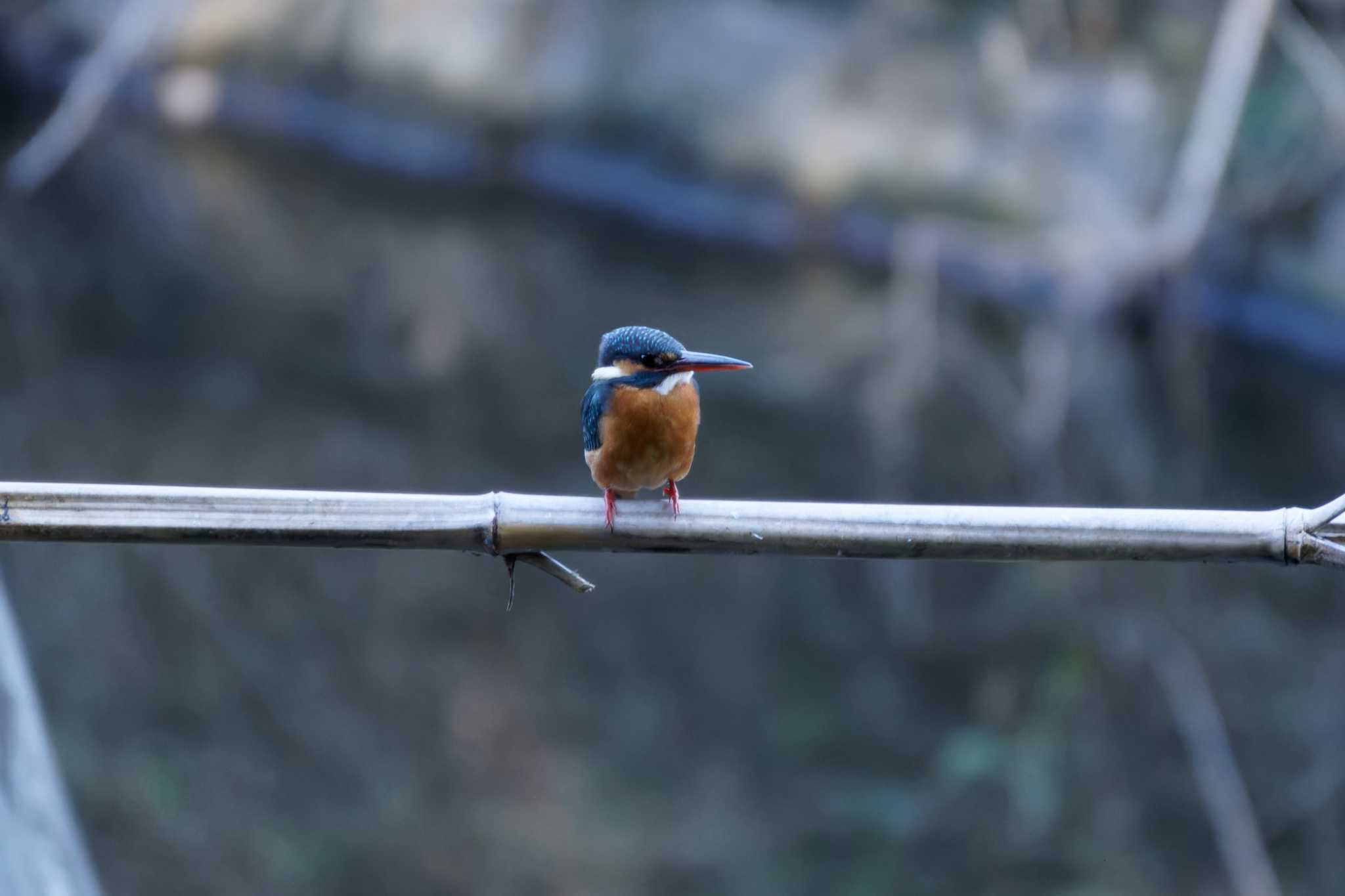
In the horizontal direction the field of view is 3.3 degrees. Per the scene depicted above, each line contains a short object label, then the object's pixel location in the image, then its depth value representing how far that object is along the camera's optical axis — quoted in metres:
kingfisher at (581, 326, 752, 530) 11.06
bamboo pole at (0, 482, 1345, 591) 10.87
